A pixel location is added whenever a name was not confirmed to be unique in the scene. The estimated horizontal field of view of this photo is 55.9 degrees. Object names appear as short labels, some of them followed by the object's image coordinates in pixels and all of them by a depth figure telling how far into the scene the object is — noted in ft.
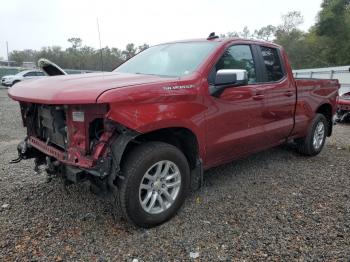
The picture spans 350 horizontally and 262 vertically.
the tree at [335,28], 137.28
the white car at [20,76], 83.88
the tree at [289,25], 202.80
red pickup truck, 9.37
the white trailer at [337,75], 42.29
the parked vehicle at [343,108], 33.16
